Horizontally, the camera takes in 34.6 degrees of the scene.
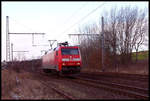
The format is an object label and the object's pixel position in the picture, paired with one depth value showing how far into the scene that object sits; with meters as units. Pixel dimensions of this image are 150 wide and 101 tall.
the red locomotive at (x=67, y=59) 22.01
